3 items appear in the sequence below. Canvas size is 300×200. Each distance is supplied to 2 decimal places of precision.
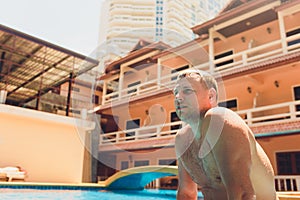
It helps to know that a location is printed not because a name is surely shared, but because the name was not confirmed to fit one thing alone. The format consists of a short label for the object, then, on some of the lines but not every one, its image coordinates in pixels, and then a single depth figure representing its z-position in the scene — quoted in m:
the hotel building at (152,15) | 24.64
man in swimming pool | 0.98
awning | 13.74
